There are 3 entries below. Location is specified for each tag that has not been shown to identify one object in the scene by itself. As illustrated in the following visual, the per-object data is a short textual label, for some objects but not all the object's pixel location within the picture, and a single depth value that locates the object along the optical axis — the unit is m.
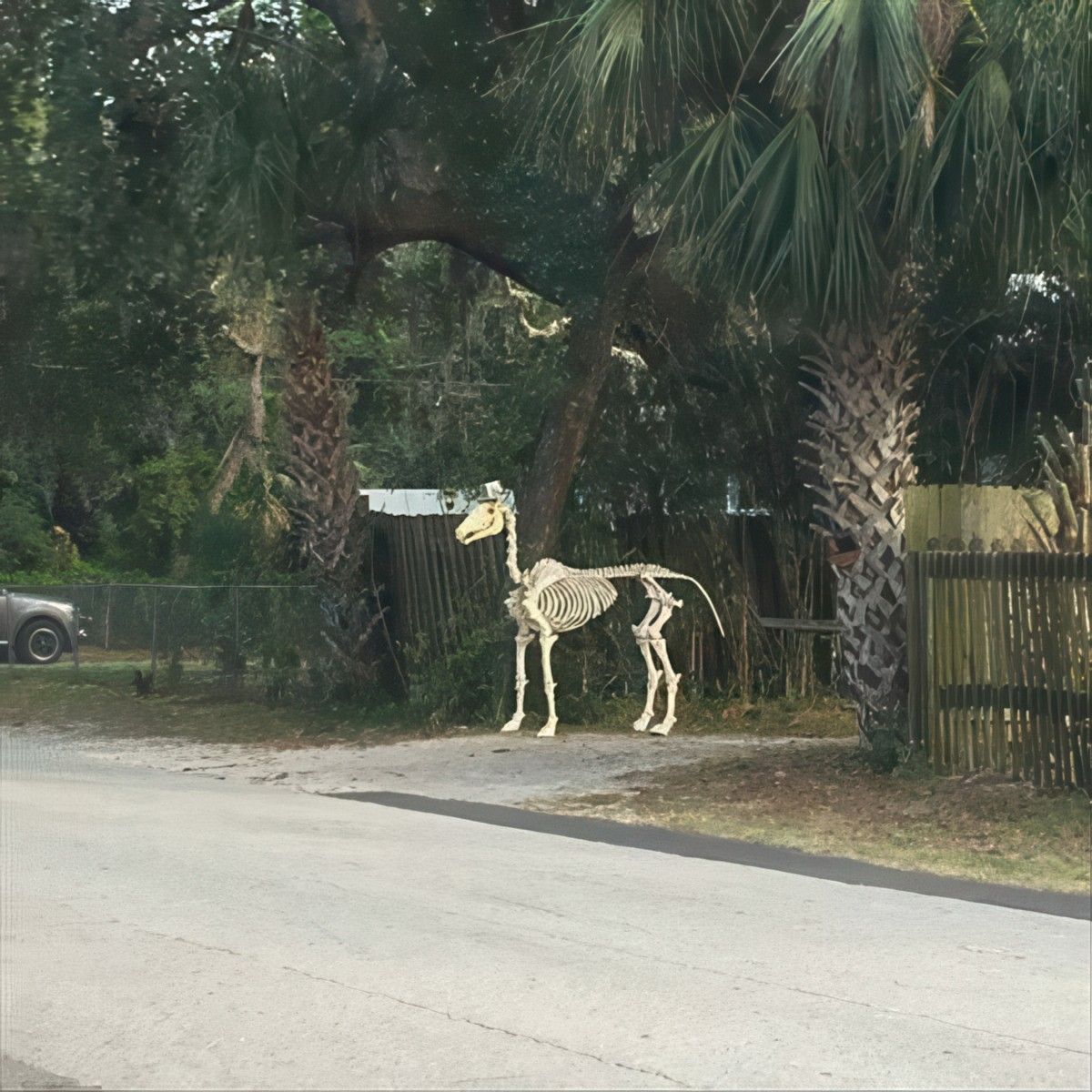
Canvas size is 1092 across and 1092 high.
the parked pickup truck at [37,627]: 28.30
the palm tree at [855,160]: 12.31
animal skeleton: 16.75
